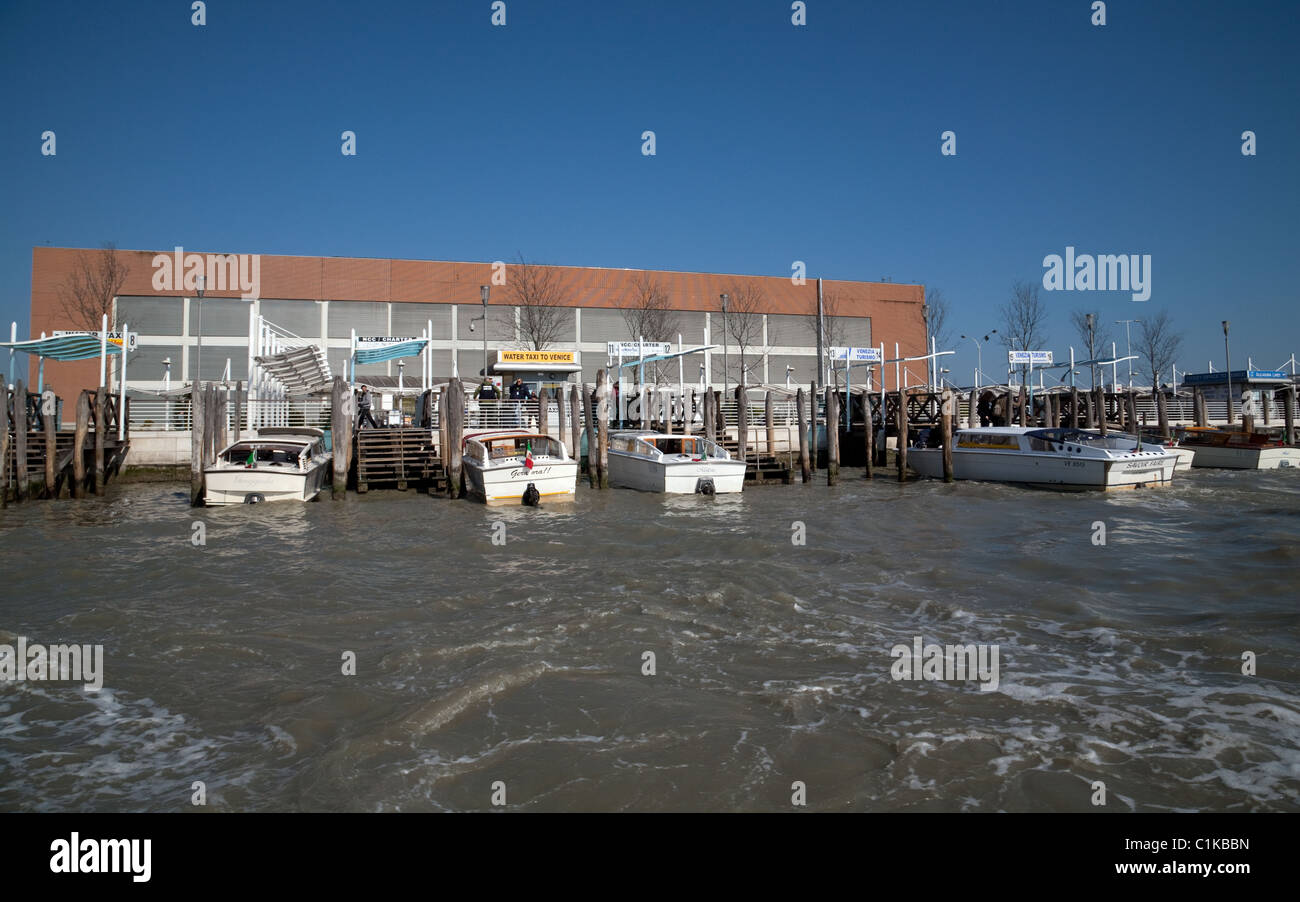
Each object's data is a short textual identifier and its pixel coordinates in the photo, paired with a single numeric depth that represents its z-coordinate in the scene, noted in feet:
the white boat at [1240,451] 94.63
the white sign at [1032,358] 120.06
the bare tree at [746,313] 194.90
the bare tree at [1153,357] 200.64
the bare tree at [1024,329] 181.06
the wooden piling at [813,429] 93.53
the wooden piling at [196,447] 64.38
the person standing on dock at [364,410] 86.53
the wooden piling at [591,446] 79.20
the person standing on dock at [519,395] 100.73
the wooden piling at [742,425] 86.03
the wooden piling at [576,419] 87.40
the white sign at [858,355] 118.32
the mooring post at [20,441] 65.21
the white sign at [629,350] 111.45
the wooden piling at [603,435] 78.02
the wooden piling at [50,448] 66.95
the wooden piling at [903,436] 89.97
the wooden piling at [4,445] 62.54
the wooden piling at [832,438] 85.35
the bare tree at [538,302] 179.22
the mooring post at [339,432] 68.18
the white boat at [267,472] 62.75
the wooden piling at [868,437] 92.58
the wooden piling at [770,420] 92.62
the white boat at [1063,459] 75.61
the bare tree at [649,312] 186.19
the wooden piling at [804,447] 85.87
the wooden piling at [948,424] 84.89
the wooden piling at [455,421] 71.97
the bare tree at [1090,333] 148.61
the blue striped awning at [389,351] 92.32
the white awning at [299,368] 90.32
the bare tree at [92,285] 157.48
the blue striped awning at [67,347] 89.61
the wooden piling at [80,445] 69.87
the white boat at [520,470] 65.26
